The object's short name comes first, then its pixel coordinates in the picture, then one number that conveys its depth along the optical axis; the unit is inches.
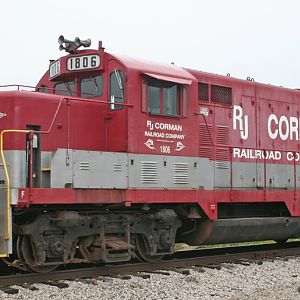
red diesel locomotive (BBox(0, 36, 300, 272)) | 554.4
